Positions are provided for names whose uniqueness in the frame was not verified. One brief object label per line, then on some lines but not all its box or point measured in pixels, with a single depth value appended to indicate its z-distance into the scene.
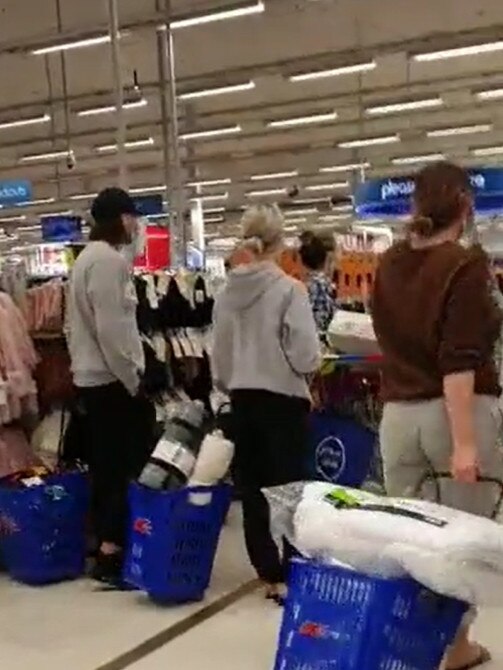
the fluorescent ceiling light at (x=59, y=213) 25.85
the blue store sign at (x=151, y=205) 15.54
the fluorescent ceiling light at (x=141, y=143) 18.75
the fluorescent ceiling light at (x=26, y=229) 29.75
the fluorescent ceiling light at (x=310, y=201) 26.67
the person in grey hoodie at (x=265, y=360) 4.05
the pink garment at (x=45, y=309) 5.02
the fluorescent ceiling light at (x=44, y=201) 25.25
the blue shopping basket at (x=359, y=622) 2.36
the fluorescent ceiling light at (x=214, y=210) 27.53
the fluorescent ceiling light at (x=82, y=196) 24.27
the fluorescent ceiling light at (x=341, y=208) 26.06
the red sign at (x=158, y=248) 10.24
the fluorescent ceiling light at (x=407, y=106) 15.23
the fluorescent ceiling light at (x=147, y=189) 23.84
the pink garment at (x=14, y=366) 4.77
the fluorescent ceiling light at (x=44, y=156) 19.24
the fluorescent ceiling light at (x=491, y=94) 15.32
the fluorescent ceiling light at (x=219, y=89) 13.35
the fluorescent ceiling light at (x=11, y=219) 28.22
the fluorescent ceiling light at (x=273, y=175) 22.98
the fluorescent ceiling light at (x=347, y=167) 21.01
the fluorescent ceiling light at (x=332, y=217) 28.55
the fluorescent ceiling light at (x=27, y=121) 15.76
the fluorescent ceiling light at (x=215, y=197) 25.67
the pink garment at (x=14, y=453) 4.79
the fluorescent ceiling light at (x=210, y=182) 22.48
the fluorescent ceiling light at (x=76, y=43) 10.58
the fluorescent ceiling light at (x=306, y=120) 16.31
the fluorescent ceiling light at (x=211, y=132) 17.48
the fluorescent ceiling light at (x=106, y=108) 14.42
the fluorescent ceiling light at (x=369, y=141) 18.53
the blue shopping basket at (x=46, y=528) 4.50
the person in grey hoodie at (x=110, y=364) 4.37
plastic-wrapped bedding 2.34
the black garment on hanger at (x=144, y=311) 5.29
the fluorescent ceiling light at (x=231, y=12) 9.25
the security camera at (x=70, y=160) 16.53
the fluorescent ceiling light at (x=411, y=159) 20.81
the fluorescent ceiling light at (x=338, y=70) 11.48
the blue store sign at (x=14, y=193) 17.19
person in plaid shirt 6.09
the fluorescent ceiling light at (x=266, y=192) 25.18
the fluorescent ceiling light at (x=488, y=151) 20.88
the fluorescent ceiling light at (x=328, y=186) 25.03
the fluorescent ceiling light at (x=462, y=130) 18.59
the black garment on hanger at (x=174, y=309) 5.50
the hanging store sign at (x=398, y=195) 12.40
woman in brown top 2.77
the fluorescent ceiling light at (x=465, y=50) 10.56
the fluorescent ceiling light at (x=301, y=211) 28.17
